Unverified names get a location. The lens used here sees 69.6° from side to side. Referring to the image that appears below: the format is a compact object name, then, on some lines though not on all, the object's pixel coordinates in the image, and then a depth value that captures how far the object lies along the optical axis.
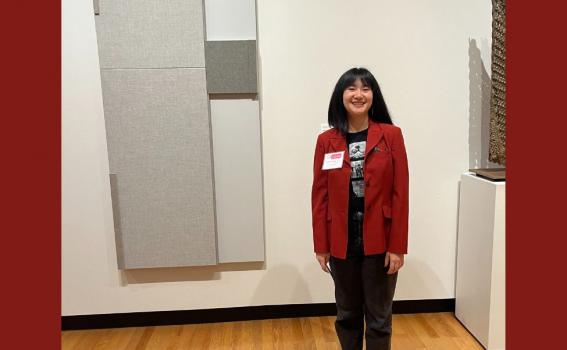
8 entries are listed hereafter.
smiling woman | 1.73
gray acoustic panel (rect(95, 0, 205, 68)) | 2.27
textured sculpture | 2.20
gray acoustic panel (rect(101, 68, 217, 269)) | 2.34
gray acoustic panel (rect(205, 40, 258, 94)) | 2.33
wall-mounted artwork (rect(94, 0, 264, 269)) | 2.29
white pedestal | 2.17
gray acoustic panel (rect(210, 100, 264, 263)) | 2.43
